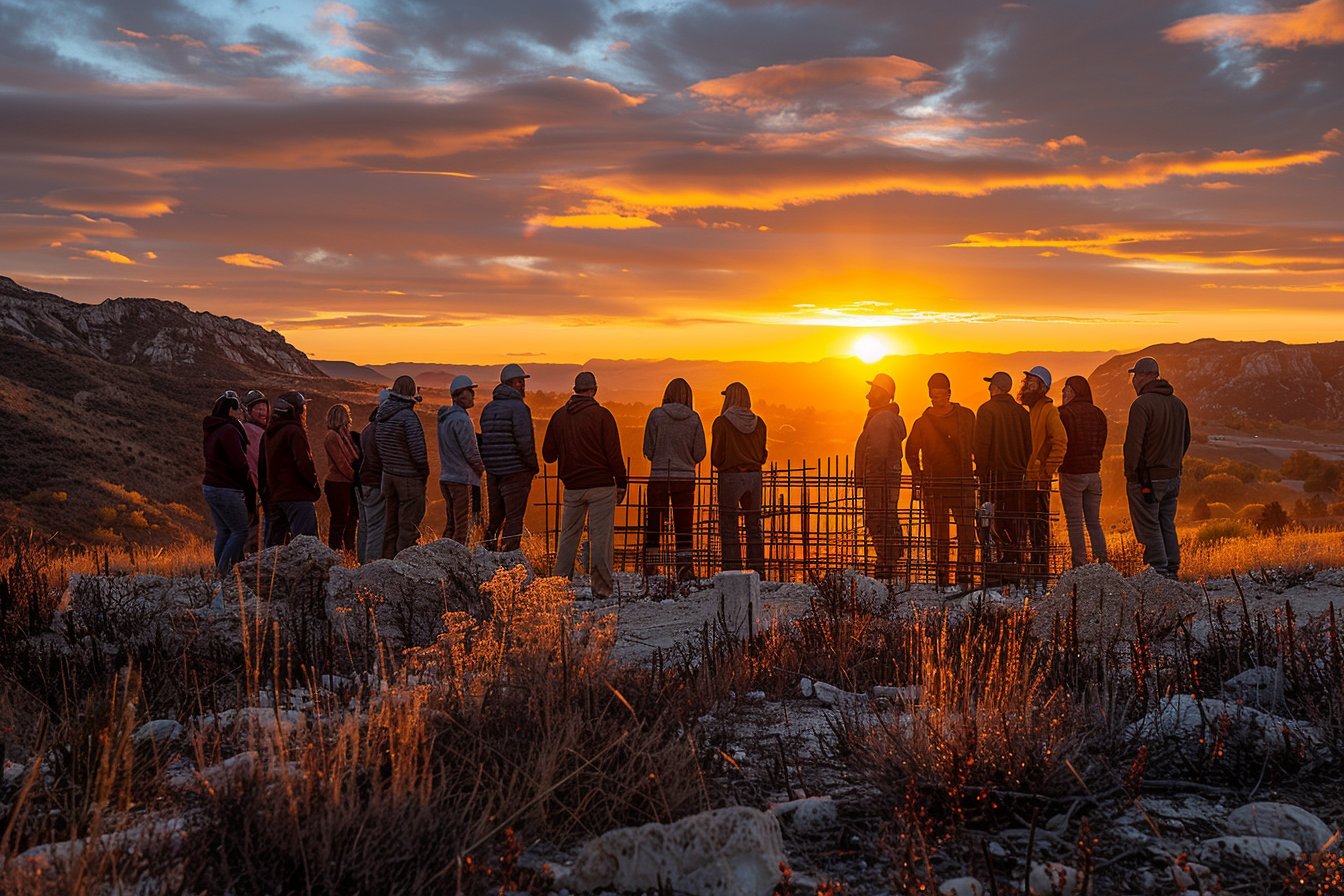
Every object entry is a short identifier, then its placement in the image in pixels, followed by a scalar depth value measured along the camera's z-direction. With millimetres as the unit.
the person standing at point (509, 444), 10727
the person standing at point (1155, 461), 10328
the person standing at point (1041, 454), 10336
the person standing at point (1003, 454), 10453
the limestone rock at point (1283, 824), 3779
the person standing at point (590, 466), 9938
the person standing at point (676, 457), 10523
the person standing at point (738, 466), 10641
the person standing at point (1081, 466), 10523
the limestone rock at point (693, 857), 3449
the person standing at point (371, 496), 11242
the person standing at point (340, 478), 11133
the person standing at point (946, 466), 10570
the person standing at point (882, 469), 10766
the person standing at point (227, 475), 9398
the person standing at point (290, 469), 9938
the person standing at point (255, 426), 10359
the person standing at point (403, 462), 10766
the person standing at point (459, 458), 10806
